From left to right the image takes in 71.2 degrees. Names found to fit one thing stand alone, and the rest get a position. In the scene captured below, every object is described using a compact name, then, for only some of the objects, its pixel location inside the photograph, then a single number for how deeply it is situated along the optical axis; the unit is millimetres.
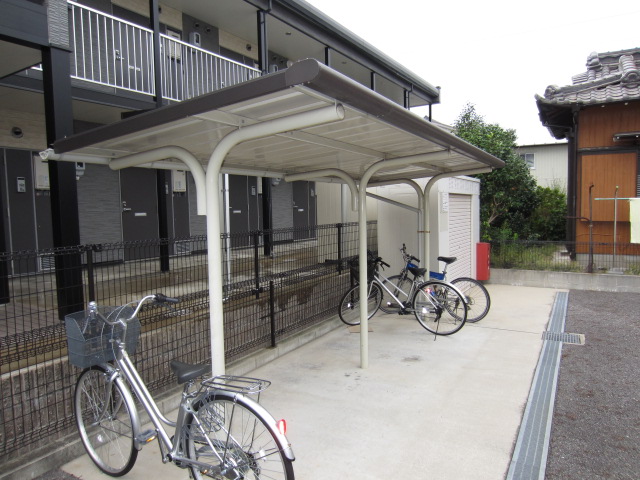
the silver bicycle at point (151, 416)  2211
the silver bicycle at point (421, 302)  5555
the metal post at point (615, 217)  9859
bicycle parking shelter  2188
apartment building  4219
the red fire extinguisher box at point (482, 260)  8750
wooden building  10109
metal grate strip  2746
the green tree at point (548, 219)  14008
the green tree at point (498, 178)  11641
